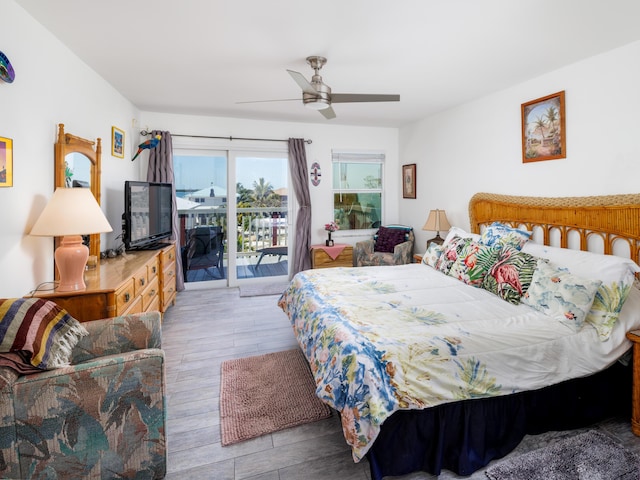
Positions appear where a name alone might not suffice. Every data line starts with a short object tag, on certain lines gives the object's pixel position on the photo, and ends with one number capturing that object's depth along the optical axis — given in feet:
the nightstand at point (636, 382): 6.39
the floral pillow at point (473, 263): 9.20
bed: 5.34
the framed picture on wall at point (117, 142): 11.71
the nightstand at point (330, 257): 16.99
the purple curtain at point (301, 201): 16.94
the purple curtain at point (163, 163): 14.90
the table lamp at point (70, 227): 6.77
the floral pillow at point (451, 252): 10.41
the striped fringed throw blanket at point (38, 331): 4.70
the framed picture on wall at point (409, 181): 17.47
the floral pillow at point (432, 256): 11.39
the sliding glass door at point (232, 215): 16.21
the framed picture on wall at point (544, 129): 9.95
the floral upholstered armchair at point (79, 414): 4.58
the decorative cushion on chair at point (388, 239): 16.99
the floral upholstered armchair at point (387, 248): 16.25
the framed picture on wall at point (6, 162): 6.15
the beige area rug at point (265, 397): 6.78
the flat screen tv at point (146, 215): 10.95
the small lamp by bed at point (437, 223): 14.12
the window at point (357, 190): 18.36
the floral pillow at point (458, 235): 11.18
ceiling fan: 8.91
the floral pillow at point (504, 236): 9.88
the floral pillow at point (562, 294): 6.64
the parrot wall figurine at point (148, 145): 13.58
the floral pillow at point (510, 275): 7.92
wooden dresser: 7.06
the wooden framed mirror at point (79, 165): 8.04
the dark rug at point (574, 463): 5.50
